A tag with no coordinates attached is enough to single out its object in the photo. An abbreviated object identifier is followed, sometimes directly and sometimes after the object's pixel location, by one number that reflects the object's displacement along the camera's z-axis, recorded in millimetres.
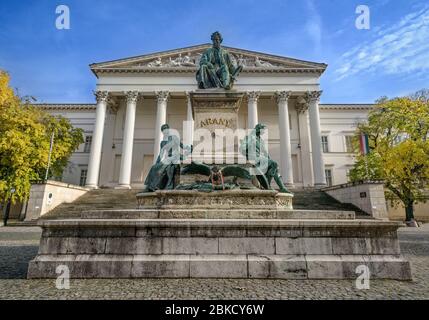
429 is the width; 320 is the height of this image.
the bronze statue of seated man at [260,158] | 6969
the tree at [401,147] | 19797
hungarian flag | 20750
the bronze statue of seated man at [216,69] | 8938
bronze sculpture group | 6684
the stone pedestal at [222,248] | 4617
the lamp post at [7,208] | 19875
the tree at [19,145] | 19766
